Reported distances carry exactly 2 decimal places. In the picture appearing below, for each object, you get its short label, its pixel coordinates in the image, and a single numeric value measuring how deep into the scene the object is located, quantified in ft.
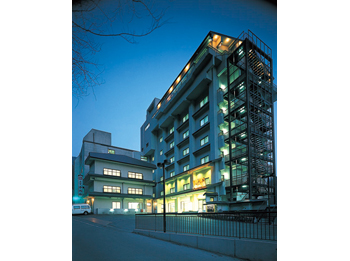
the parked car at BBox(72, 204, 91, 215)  90.48
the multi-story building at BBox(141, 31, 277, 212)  76.43
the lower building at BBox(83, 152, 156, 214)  101.76
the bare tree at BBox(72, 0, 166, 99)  11.62
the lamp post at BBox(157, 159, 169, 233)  40.89
